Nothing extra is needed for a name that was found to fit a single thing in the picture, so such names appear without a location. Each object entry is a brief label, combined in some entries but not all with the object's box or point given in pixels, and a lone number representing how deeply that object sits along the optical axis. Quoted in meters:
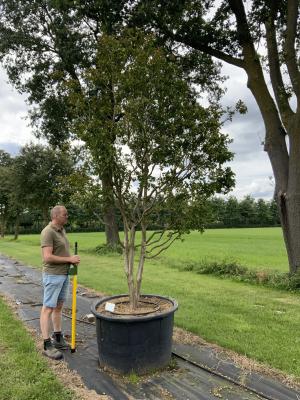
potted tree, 4.95
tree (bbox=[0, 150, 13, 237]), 30.86
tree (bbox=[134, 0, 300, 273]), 10.20
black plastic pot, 4.48
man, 5.14
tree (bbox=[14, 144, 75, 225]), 28.28
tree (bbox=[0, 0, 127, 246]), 15.86
